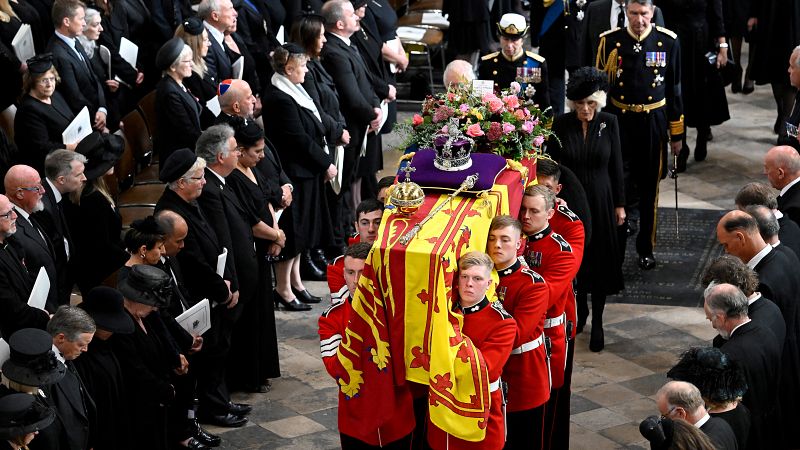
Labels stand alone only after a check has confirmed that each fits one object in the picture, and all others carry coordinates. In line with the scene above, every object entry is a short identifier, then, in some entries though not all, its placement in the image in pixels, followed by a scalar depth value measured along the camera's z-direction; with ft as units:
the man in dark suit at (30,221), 55.06
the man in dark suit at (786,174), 61.77
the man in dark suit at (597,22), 78.74
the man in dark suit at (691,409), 43.45
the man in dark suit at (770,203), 58.39
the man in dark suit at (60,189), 58.23
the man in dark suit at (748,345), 49.19
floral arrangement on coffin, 52.65
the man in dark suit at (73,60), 67.87
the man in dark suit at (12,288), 51.11
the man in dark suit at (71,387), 46.42
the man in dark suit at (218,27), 74.13
